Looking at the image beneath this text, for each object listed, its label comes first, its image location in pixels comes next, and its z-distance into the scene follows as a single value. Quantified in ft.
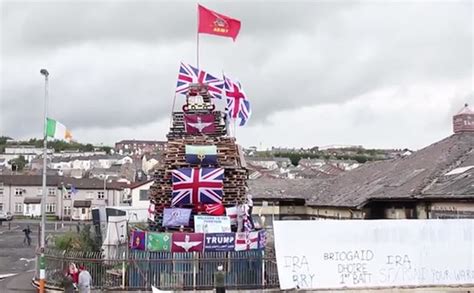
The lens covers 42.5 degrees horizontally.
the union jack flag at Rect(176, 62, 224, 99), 80.84
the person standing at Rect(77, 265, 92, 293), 58.29
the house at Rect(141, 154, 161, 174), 481.05
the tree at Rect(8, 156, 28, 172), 528.13
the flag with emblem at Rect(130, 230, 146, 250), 70.13
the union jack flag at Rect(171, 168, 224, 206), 73.77
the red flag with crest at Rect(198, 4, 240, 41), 81.05
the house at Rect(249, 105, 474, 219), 71.56
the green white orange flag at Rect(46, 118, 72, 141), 74.18
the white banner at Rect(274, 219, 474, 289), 57.26
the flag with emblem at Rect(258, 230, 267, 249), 72.54
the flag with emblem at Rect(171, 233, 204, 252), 67.77
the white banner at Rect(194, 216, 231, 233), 71.77
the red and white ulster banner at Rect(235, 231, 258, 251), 68.95
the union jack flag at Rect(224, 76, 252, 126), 80.07
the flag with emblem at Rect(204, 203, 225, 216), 74.18
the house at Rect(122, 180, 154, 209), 240.94
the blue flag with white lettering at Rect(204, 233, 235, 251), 67.77
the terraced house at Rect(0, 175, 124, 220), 280.72
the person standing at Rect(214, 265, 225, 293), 44.50
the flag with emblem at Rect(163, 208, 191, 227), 73.67
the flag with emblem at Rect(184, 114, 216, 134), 79.41
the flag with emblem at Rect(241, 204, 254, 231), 75.19
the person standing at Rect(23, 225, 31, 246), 141.79
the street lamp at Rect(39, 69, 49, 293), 66.08
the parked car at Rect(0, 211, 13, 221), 241.86
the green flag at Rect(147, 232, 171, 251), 68.54
